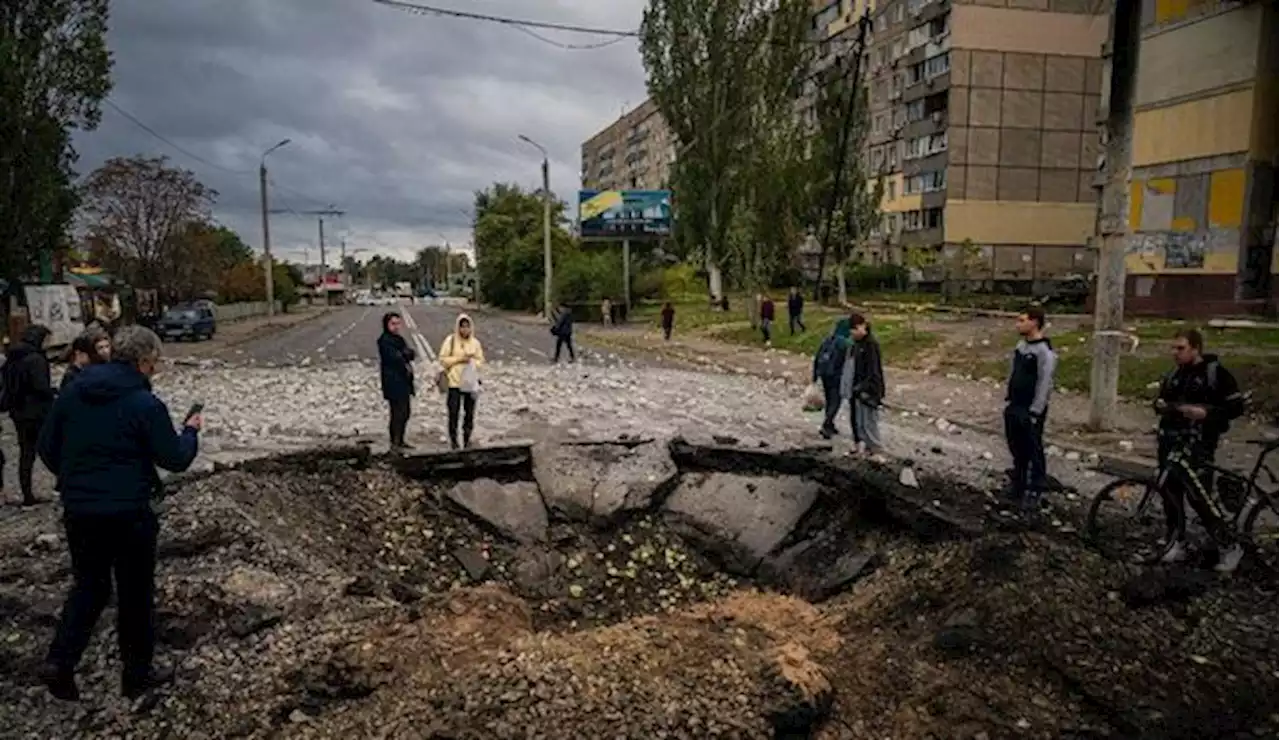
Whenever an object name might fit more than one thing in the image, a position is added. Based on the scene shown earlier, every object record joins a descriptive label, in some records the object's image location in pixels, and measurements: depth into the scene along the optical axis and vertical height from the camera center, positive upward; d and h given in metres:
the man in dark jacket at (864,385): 10.03 -1.29
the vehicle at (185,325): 34.16 -2.43
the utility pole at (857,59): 13.16 +3.32
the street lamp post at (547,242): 44.50 +1.07
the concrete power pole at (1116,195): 11.89 +0.97
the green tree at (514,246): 59.44 +1.20
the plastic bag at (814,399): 14.28 -2.19
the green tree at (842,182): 38.94 +3.74
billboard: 46.66 +2.45
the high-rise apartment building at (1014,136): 50.66 +7.45
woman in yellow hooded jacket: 10.14 -1.21
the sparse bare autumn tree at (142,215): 38.25 +1.91
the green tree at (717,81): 39.28 +8.02
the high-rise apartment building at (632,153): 101.44 +13.66
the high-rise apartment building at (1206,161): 23.11 +2.90
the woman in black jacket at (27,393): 7.95 -1.18
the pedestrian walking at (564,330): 23.20 -1.67
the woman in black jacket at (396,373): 9.78 -1.18
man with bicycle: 6.40 -1.04
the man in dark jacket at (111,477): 4.20 -1.01
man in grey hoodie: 7.57 -1.12
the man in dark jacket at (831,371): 11.48 -1.33
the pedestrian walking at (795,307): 29.12 -1.30
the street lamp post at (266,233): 46.53 +1.43
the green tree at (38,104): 22.61 +3.89
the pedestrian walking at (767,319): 28.84 -1.68
